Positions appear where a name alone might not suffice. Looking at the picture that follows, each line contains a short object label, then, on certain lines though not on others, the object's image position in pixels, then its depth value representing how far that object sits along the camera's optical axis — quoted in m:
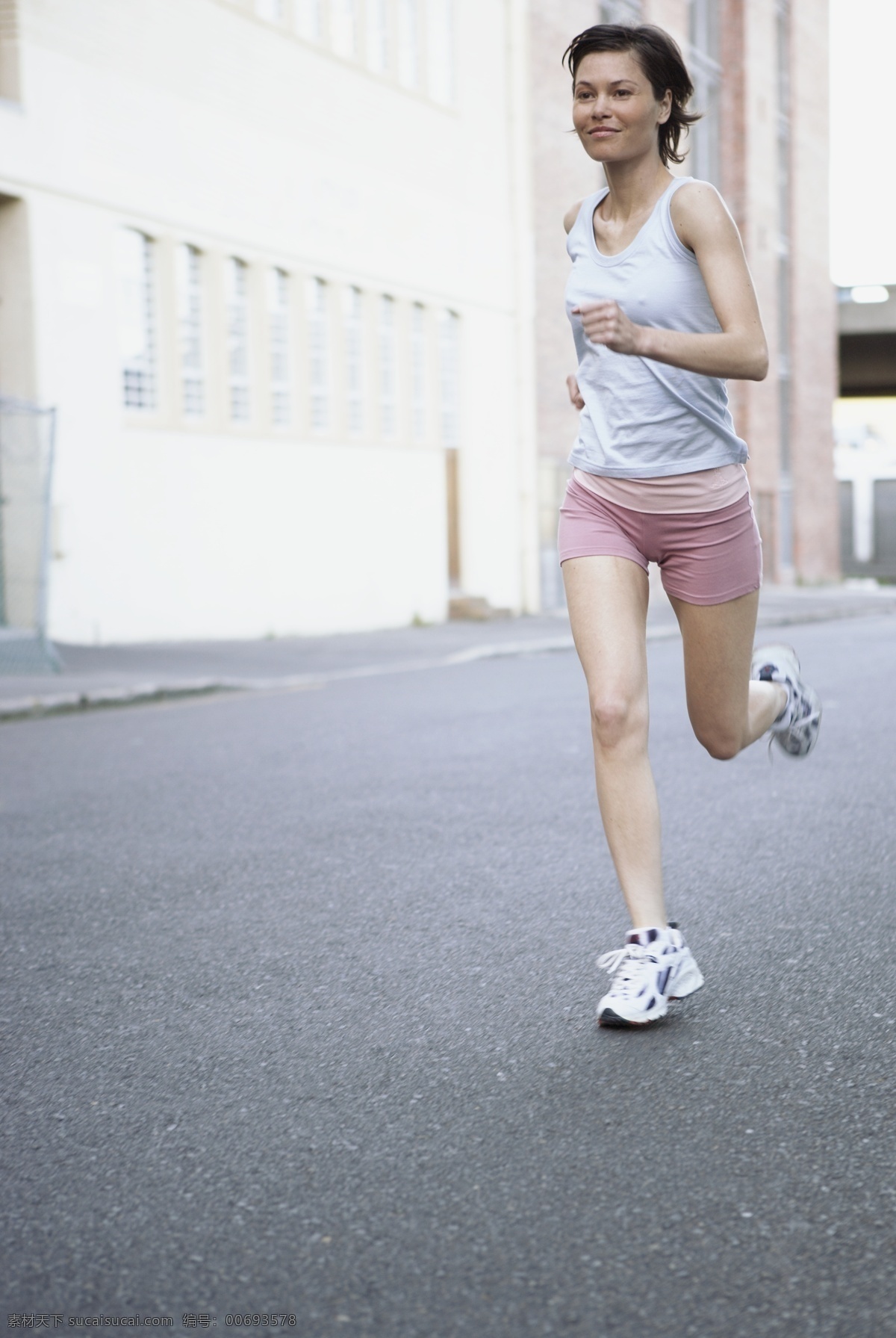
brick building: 33.78
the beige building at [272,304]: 17.03
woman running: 3.33
